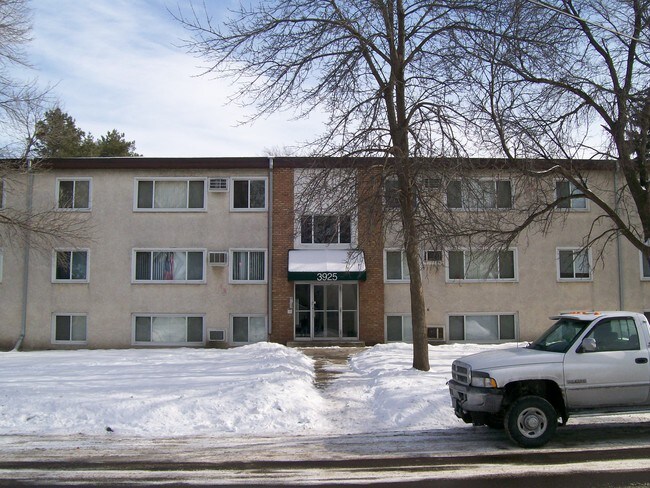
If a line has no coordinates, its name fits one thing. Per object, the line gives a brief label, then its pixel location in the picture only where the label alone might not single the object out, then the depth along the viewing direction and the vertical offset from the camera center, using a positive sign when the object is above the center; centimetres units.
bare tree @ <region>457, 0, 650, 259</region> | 1241 +422
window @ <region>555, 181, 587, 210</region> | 1975 +331
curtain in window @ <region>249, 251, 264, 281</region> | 2098 +98
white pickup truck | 788 -117
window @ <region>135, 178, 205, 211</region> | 2130 +365
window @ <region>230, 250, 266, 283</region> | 2098 +105
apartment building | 2084 +68
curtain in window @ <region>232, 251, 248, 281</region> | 2102 +99
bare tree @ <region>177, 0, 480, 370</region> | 1217 +435
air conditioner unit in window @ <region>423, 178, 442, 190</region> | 1216 +227
